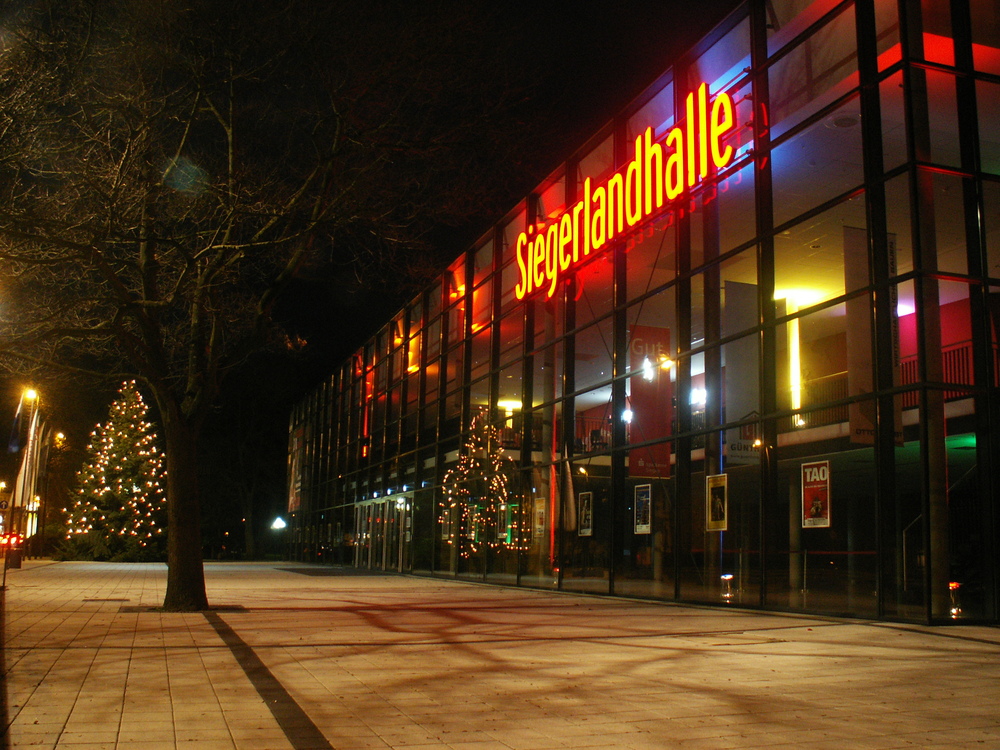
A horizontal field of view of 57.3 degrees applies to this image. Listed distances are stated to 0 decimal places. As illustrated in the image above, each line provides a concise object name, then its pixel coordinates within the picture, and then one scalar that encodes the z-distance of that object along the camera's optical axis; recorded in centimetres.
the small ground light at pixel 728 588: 1612
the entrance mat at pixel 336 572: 3073
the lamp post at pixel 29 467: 2783
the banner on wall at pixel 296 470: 5288
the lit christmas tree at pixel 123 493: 4291
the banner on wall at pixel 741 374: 1620
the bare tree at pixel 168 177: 1205
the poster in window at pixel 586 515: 1944
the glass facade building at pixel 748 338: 1235
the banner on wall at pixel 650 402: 1762
